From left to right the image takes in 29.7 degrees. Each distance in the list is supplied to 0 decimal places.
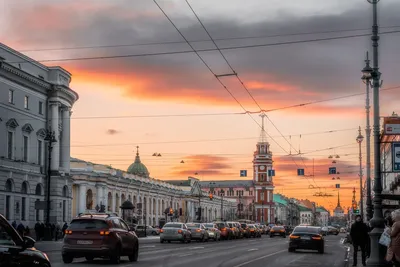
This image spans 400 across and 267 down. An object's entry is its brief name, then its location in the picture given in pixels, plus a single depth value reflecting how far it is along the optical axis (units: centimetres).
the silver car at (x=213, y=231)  6612
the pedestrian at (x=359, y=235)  2702
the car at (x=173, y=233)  5616
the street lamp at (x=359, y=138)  5701
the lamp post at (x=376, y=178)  2228
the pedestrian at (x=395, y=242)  1417
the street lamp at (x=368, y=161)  4422
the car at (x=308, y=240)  3953
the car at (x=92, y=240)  2584
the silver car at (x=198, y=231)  6128
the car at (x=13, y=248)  1152
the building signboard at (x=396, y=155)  2381
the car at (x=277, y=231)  9019
